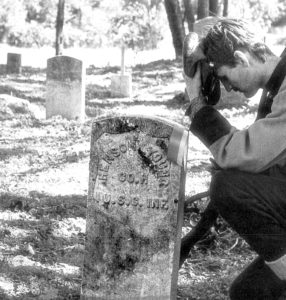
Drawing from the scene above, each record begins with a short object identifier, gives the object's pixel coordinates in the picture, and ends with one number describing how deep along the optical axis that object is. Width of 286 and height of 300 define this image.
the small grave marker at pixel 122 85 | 13.18
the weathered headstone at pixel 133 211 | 3.62
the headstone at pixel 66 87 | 10.52
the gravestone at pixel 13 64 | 15.63
